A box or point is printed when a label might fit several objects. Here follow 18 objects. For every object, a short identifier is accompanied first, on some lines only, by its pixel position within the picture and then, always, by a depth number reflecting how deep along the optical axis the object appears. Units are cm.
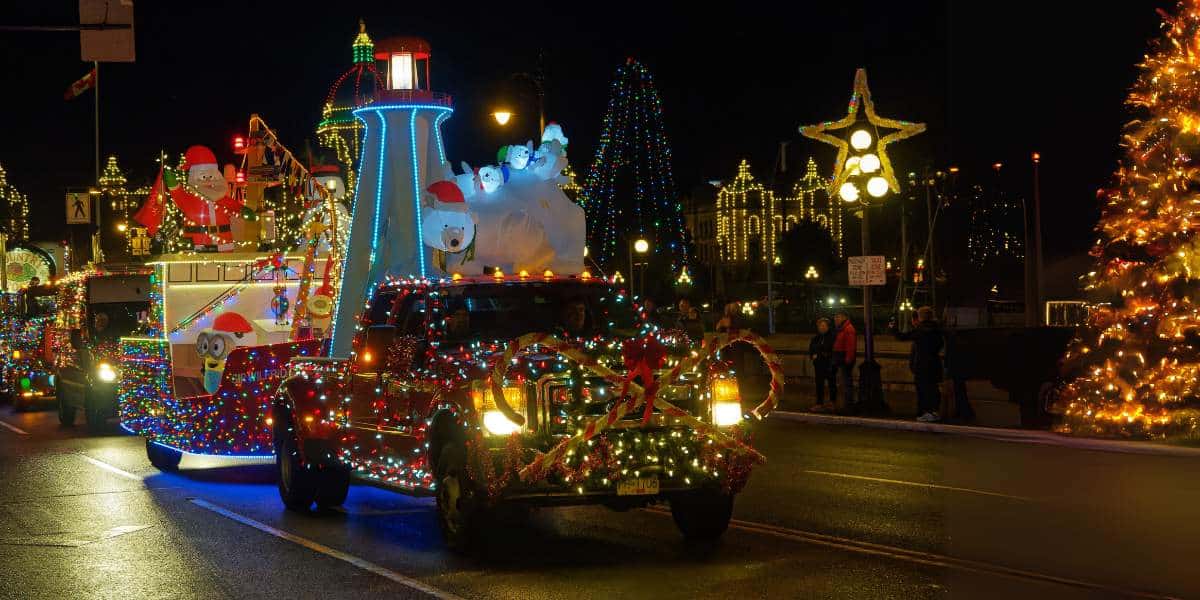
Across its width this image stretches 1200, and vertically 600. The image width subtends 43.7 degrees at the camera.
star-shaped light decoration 2072
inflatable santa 2411
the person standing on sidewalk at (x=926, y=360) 2059
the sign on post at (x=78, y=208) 4475
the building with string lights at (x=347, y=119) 2428
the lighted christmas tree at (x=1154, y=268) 1739
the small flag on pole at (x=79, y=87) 3703
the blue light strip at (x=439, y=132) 2378
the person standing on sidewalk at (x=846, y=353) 2234
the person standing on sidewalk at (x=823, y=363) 2288
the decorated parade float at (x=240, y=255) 2162
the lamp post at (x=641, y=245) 3688
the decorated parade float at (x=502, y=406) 976
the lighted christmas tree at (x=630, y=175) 4259
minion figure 1778
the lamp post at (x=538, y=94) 2661
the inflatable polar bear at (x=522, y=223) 1955
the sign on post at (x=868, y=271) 2152
